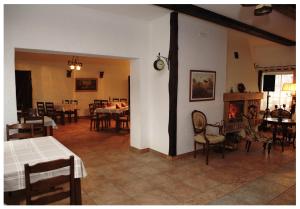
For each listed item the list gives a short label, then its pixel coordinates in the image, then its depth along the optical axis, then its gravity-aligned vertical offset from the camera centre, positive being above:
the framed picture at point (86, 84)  9.73 +0.57
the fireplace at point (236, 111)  5.45 -0.36
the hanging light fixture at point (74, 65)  7.39 +1.08
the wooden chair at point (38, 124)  4.16 -0.50
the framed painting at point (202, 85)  4.40 +0.25
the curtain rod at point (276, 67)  6.48 +0.92
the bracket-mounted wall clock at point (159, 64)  4.21 +0.63
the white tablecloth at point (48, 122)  4.61 -0.53
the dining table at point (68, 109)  8.00 -0.47
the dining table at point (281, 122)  4.97 -0.59
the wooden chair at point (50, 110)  7.75 -0.48
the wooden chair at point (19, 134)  2.96 -0.50
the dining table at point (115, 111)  6.70 -0.44
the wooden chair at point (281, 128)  5.19 -0.76
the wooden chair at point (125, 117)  6.71 -0.65
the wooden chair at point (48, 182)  1.65 -0.68
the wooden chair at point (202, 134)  4.05 -0.74
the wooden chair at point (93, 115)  7.15 -0.63
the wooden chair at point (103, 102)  9.00 -0.23
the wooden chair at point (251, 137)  4.46 -0.83
